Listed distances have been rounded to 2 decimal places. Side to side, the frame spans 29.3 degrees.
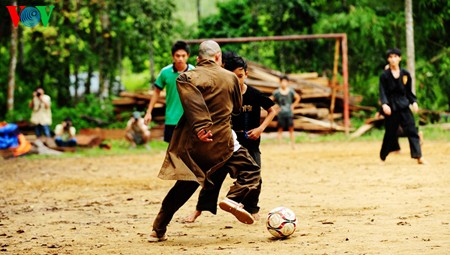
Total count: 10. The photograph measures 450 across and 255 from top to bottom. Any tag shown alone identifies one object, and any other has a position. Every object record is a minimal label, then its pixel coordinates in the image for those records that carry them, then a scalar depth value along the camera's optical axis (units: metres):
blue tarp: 20.53
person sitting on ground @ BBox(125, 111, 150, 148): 22.03
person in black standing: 13.79
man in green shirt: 10.67
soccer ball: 7.45
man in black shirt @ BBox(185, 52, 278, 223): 8.39
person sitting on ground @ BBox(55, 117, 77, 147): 22.58
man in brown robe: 7.31
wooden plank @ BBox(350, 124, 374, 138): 23.30
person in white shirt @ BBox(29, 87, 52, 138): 22.48
